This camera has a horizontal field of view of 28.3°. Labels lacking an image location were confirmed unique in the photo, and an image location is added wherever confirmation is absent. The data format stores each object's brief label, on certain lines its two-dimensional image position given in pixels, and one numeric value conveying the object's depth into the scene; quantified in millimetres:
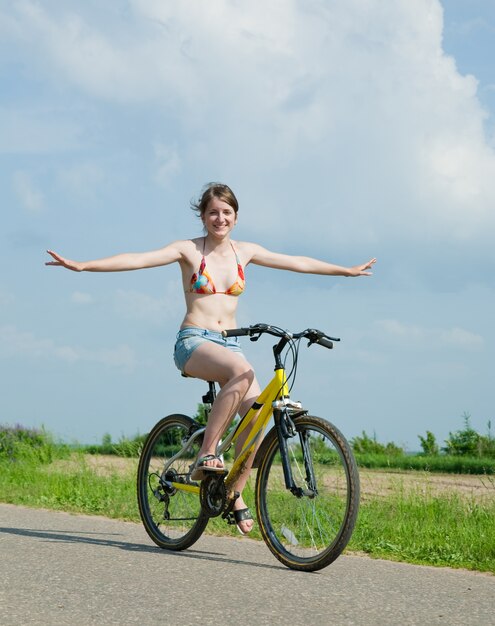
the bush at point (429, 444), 19891
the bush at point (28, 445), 16172
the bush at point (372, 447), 19875
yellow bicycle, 6062
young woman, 6695
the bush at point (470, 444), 18406
